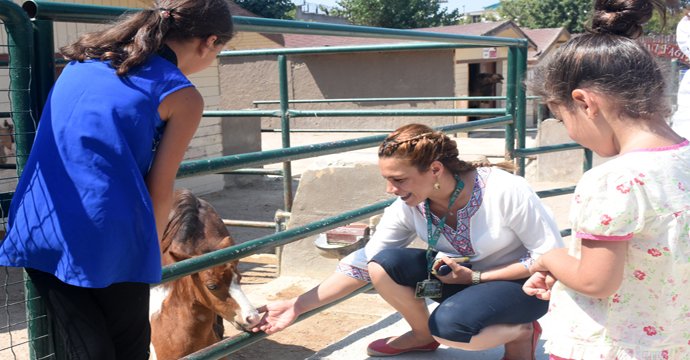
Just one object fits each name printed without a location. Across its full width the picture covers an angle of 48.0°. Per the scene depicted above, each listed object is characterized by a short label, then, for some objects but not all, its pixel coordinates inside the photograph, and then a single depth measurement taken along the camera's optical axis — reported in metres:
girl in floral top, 1.66
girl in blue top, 1.58
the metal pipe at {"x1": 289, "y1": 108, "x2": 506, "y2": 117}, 4.59
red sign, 6.29
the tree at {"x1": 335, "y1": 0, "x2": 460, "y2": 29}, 36.22
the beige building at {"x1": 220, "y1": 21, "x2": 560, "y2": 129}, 18.45
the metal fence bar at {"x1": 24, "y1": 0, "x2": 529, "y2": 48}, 1.86
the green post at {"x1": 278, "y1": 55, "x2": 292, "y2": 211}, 5.12
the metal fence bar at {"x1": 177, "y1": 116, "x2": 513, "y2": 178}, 2.26
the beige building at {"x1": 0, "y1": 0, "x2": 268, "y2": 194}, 11.02
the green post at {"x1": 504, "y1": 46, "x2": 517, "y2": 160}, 4.12
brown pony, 3.40
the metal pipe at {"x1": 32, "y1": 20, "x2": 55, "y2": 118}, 1.85
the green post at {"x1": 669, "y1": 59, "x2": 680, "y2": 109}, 8.75
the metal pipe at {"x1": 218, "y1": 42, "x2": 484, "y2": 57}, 4.17
